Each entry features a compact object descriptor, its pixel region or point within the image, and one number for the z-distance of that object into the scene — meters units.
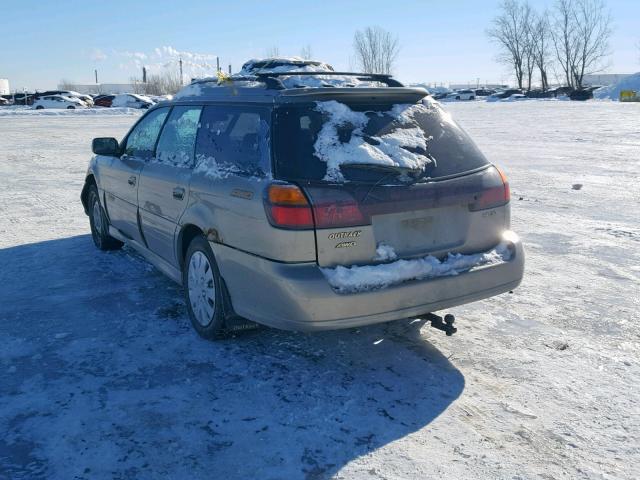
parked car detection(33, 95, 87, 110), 49.00
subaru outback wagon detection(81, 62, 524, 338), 3.41
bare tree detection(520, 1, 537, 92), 89.50
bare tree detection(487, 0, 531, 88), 89.88
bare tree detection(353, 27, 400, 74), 81.81
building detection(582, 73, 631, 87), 109.94
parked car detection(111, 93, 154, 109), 48.12
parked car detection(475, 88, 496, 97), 79.31
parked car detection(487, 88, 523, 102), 67.43
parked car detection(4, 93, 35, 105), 58.12
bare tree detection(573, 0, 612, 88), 81.31
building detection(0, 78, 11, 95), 95.05
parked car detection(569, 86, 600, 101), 57.56
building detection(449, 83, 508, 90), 142.18
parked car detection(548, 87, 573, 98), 67.31
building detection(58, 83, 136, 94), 112.31
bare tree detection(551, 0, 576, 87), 82.29
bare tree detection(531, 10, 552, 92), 88.50
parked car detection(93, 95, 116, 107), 52.53
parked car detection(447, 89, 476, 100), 71.44
